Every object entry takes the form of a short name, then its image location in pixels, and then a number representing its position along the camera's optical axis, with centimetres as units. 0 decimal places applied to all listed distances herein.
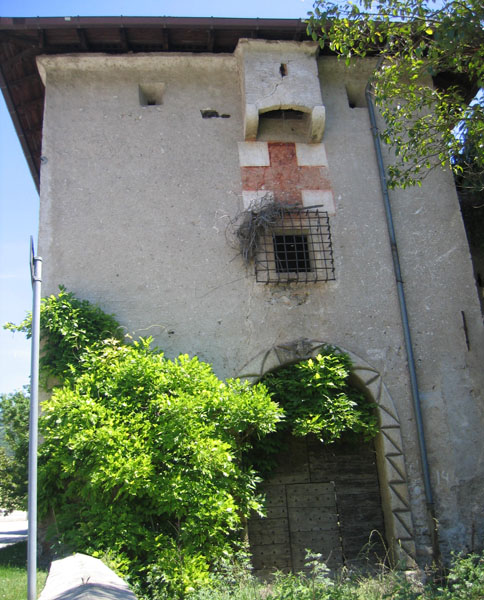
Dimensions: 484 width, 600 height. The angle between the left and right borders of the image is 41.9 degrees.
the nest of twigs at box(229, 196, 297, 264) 825
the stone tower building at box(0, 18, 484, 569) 781
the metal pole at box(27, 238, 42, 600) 403
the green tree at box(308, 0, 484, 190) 612
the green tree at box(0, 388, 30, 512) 1465
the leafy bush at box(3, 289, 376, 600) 607
